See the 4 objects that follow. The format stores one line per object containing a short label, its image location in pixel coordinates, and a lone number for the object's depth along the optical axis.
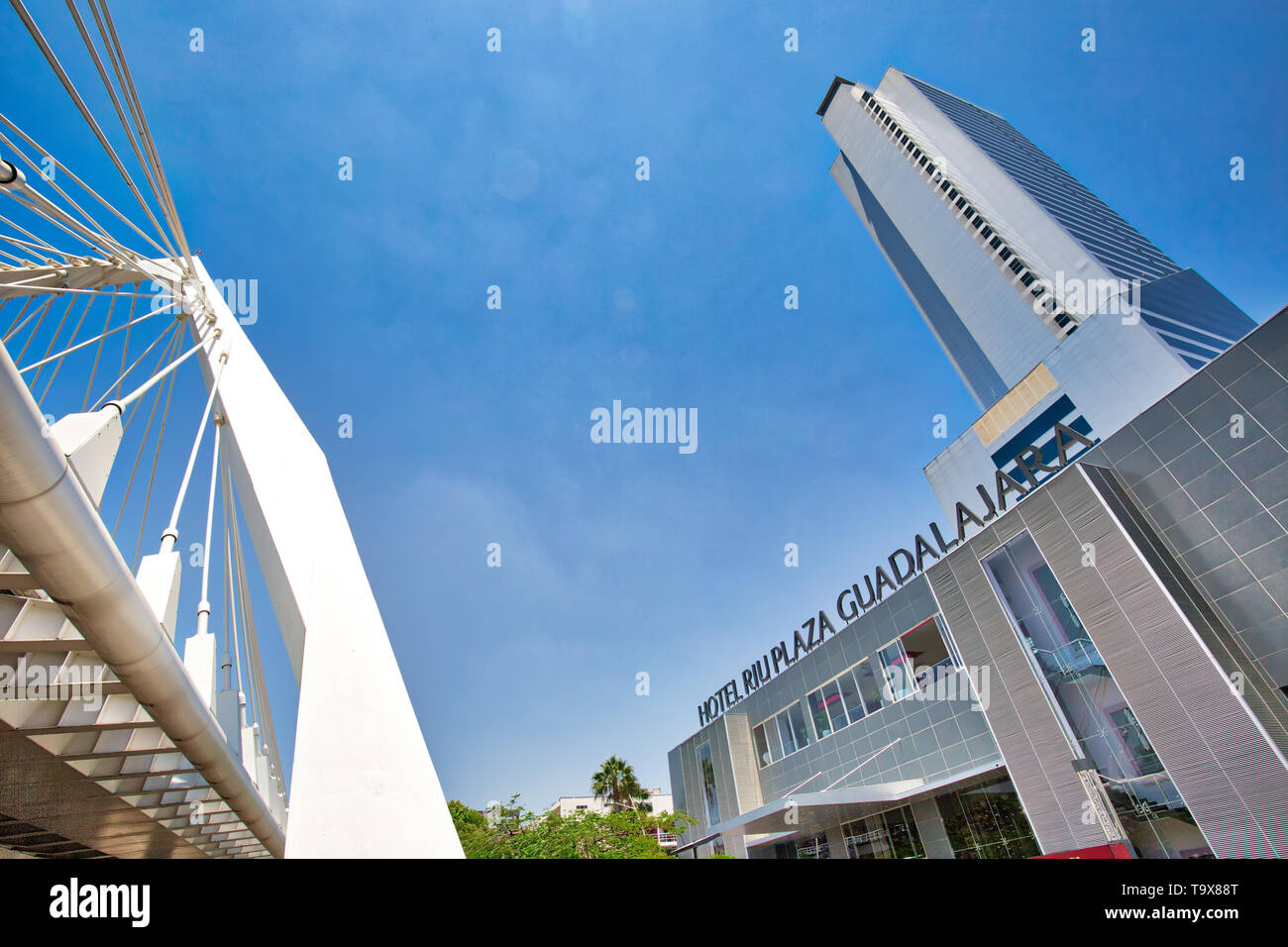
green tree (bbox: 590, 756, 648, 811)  52.56
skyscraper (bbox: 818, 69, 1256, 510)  45.09
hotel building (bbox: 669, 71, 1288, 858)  14.40
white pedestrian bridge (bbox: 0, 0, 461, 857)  5.92
